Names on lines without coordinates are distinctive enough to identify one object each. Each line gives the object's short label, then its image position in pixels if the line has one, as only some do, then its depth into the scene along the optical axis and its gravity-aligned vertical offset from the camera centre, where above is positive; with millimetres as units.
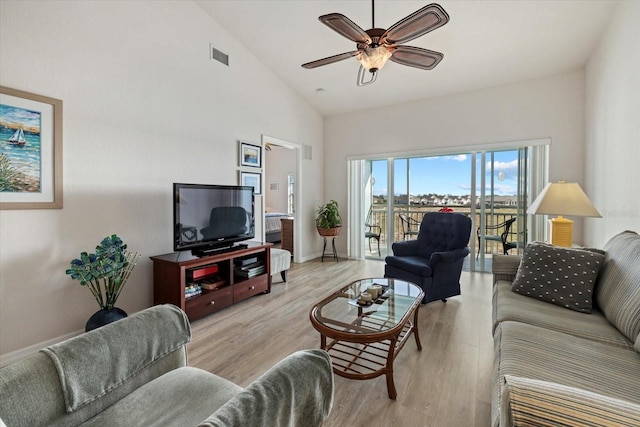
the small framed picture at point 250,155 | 4113 +768
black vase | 2290 -871
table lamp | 2523 +65
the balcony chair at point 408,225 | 5379 -286
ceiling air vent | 3658 +1935
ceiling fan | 2041 +1344
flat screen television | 2904 -91
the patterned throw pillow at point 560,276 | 1938 -451
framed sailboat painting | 2150 +431
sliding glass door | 4545 +228
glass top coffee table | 1735 -715
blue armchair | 3131 -538
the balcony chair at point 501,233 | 4574 -373
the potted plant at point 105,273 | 2254 -507
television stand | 2789 -745
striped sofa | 737 -643
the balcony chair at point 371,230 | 5754 -410
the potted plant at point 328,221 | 5406 -226
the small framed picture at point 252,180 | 4164 +417
